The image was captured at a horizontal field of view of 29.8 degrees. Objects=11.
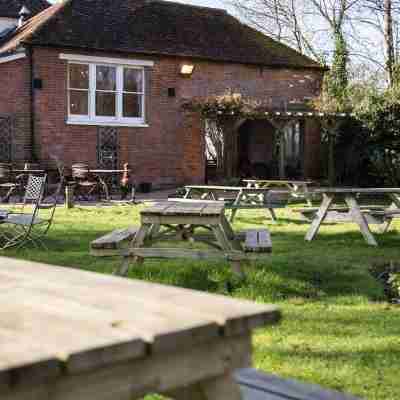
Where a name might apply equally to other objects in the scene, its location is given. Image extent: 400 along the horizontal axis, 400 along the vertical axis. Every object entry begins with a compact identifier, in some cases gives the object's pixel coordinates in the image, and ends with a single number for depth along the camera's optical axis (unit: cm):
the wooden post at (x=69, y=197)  1387
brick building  1827
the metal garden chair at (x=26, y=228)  824
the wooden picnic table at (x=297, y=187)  1161
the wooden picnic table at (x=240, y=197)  1038
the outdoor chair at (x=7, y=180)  1650
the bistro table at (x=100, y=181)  1390
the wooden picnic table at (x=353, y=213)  872
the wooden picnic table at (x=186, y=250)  593
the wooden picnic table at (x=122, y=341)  145
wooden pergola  1981
